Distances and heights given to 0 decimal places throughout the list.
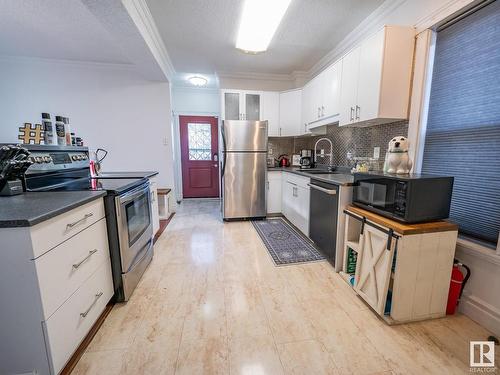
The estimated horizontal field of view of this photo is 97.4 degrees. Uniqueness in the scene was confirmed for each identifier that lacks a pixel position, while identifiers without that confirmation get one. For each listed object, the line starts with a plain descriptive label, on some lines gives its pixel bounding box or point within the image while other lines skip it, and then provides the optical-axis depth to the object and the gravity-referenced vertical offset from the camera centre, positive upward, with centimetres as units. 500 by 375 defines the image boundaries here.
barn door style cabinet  141 -75
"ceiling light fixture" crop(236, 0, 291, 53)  216 +147
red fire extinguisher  153 -90
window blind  145 +27
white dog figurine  166 -1
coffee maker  365 -10
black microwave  142 -28
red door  525 -3
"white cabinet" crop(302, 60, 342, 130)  264 +77
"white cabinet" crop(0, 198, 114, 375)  93 -65
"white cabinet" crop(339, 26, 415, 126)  189 +72
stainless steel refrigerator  344 -23
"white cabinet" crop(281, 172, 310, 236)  284 -65
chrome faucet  334 +3
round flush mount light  425 +146
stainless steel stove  150 -30
